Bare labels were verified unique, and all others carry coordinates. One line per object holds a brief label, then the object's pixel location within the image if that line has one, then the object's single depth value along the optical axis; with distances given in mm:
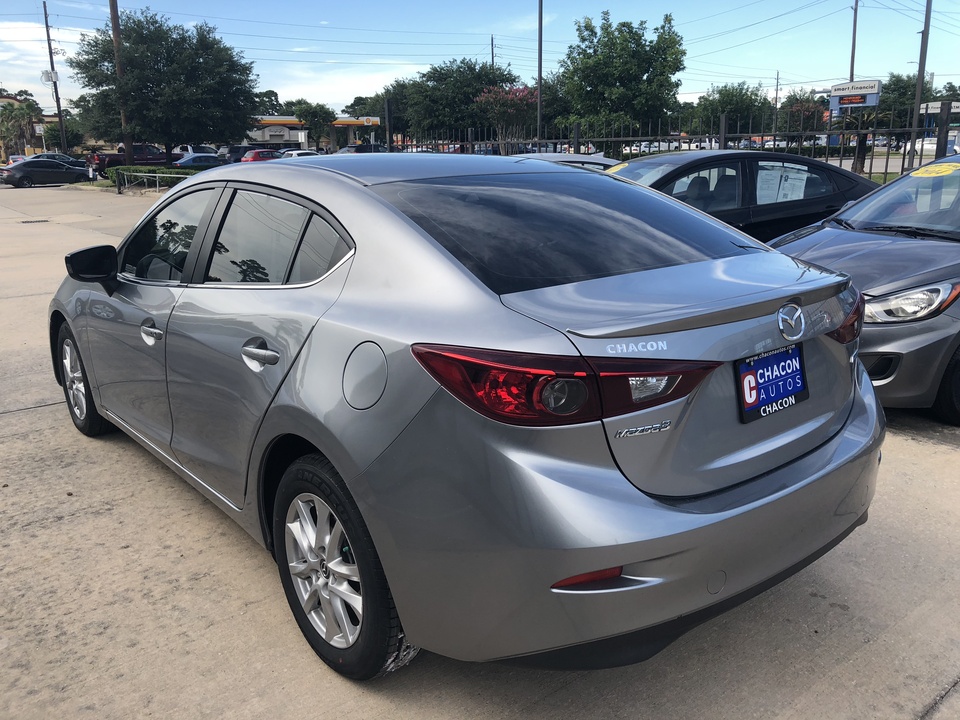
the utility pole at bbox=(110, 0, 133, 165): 31642
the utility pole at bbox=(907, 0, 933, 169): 17434
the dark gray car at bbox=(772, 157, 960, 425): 4387
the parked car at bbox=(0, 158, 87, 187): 38312
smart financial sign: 27578
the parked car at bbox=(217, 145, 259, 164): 42844
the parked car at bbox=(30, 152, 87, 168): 40656
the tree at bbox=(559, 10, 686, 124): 34219
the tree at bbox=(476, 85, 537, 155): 38781
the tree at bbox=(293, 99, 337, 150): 64188
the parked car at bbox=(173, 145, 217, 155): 47344
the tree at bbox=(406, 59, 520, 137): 43594
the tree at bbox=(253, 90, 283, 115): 37562
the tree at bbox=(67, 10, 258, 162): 34062
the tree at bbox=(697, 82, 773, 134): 52044
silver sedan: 1951
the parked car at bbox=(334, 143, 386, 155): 34788
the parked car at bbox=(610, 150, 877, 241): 7461
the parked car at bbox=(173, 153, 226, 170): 36462
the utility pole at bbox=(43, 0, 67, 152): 58125
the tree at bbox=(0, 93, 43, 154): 78000
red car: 35094
